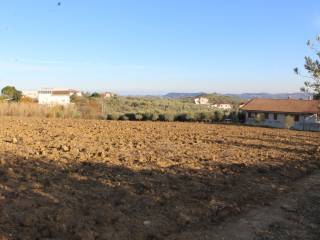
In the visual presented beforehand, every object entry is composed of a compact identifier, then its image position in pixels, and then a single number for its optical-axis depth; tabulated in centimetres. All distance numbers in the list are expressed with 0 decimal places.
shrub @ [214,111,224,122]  3919
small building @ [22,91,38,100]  9807
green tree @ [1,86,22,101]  5564
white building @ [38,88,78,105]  7045
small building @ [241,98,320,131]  3587
